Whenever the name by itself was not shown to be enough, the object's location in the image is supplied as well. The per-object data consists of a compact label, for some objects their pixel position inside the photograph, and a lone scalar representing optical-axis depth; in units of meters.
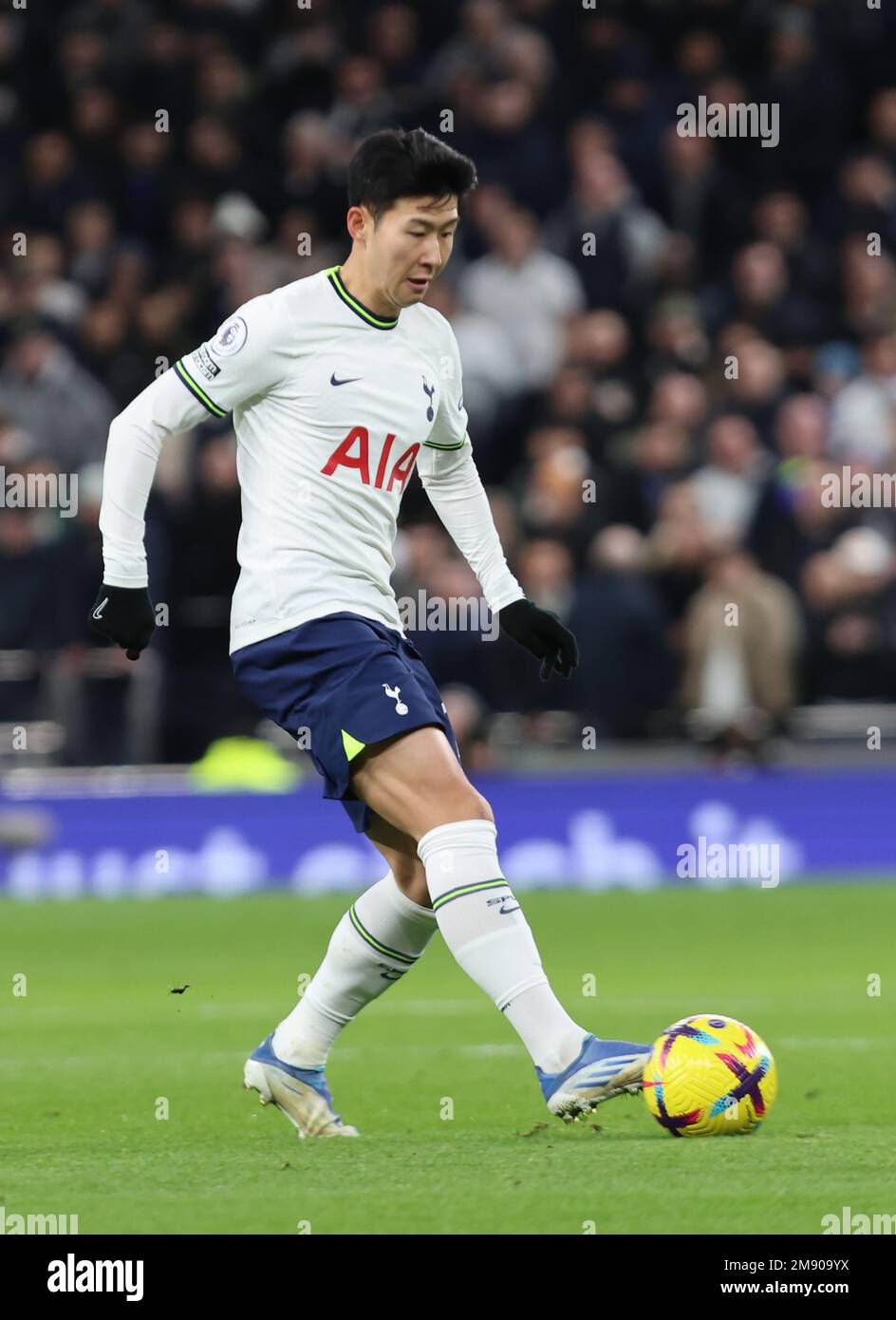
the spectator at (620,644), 12.95
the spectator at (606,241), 14.72
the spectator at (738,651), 13.07
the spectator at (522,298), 14.36
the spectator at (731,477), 13.58
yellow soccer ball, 5.57
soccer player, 5.59
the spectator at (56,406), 13.70
